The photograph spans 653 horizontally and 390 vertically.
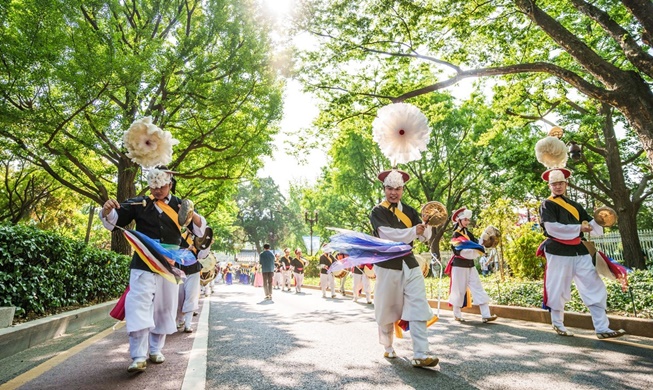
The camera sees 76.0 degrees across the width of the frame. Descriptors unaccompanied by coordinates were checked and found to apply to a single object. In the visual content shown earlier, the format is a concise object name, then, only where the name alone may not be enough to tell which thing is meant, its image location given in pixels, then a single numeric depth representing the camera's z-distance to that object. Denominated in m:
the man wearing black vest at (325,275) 16.17
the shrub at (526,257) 13.36
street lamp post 31.38
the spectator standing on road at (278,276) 24.78
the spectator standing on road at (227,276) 41.95
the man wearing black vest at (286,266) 21.13
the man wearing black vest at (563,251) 5.82
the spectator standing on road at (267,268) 15.23
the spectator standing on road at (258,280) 30.27
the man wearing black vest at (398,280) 4.33
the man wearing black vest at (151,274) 4.01
